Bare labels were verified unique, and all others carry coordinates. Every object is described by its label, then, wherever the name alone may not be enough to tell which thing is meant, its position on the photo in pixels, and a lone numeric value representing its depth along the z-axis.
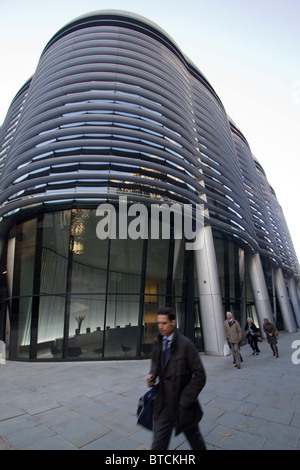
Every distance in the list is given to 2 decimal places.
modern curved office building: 11.05
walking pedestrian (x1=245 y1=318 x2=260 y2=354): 11.14
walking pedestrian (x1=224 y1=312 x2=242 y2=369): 8.34
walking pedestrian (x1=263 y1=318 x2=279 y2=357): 9.76
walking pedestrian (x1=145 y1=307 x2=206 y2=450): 2.18
